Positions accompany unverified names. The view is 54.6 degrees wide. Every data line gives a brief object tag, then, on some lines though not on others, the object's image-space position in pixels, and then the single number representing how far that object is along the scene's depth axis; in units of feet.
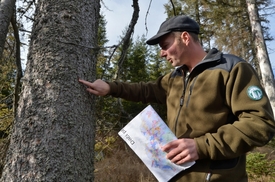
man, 4.54
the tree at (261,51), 22.45
